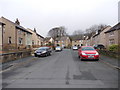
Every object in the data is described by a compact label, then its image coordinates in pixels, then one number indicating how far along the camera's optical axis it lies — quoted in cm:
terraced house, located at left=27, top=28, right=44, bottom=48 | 5299
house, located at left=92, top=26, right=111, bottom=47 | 4200
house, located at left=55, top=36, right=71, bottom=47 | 8220
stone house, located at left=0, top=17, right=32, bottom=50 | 3152
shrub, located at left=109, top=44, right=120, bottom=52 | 1450
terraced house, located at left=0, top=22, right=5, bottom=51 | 2689
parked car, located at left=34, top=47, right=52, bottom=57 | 1863
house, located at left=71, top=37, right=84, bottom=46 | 9588
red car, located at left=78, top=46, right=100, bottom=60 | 1245
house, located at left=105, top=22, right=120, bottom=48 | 2993
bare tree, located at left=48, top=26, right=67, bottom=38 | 7350
